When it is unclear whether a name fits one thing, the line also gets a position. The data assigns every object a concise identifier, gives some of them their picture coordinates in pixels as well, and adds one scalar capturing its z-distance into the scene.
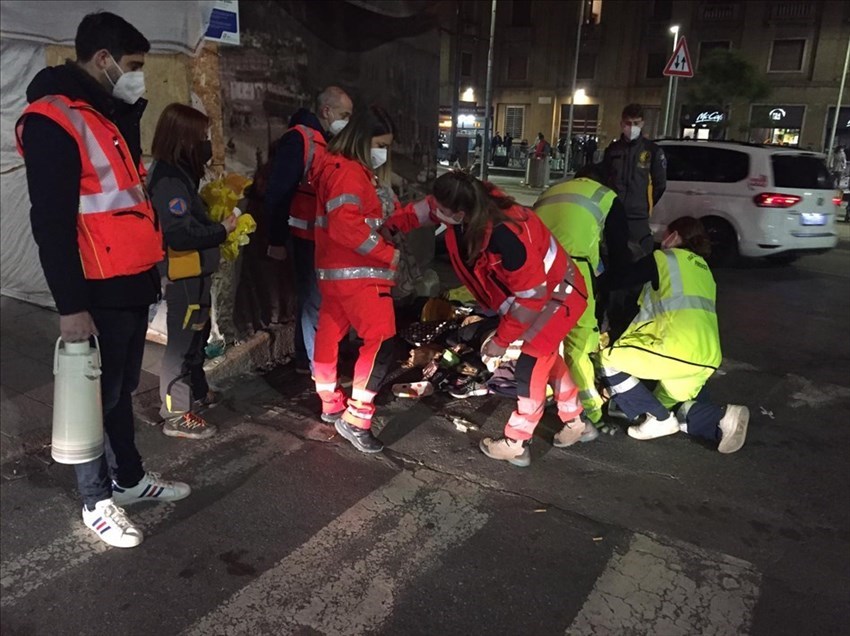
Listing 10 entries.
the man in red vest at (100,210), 2.55
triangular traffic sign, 10.98
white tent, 4.54
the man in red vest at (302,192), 4.18
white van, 9.15
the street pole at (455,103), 21.57
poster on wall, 4.45
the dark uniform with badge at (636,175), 6.20
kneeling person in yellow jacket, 4.09
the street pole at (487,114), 15.13
